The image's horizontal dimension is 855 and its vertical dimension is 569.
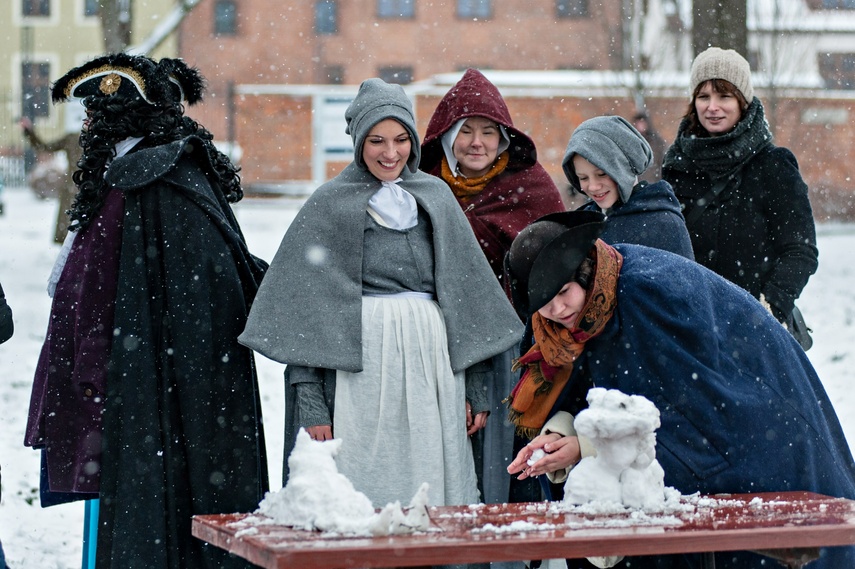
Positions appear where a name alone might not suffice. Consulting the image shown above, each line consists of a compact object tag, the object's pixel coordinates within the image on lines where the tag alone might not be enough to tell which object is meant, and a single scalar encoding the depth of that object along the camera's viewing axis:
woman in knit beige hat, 9.23
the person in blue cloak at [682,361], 6.40
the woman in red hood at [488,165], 9.17
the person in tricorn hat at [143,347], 7.96
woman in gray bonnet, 7.88
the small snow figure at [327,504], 5.51
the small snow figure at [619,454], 6.02
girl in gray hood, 8.46
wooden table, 5.24
